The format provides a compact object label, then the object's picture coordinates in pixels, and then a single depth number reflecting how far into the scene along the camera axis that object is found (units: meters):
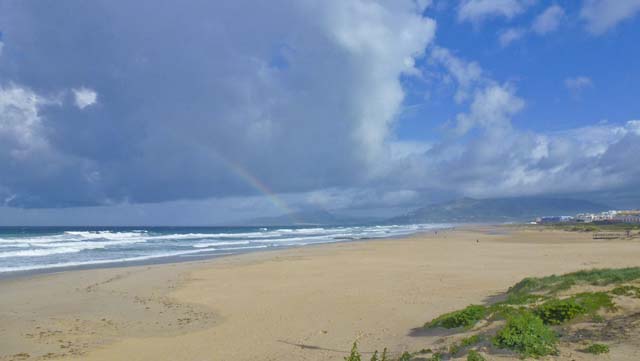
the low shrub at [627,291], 10.35
